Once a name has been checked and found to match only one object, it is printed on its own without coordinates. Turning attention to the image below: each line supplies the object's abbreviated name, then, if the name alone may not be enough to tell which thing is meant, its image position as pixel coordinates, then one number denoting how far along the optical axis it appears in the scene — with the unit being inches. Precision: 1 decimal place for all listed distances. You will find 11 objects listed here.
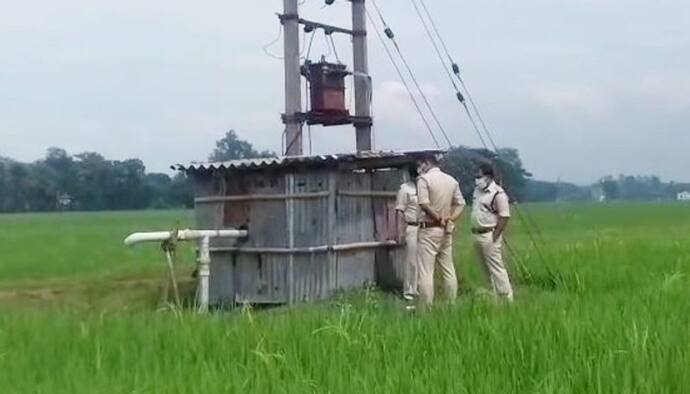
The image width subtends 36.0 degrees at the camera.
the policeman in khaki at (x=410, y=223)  451.2
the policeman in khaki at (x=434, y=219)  405.7
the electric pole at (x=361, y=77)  549.3
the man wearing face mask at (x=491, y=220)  431.2
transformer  521.9
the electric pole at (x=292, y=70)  505.0
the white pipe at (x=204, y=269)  432.8
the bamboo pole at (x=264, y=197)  465.6
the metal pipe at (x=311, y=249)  461.4
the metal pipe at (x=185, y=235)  426.8
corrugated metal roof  458.3
